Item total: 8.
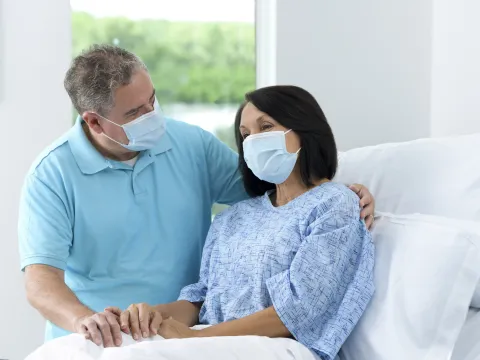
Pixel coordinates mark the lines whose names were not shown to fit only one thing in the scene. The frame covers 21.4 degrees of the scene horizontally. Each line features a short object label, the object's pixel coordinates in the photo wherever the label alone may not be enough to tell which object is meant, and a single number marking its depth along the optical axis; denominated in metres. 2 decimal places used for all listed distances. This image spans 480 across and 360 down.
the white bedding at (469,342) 2.55
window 3.81
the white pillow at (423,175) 2.83
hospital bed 2.55
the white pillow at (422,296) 2.56
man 2.97
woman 2.68
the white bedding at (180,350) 2.50
